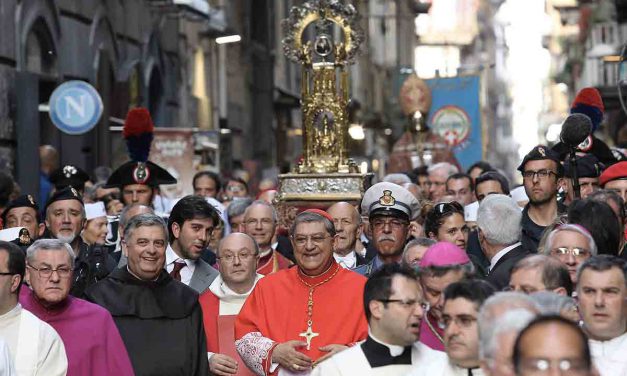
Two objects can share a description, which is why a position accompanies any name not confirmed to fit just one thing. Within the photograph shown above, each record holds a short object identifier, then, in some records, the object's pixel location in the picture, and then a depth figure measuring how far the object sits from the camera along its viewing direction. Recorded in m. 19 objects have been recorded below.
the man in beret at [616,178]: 12.27
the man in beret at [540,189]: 11.73
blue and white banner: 26.14
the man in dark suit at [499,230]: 11.12
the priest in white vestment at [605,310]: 8.15
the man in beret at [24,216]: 12.85
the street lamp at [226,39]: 33.31
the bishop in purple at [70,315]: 10.01
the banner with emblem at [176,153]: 22.42
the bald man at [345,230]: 12.72
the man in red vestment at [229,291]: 11.41
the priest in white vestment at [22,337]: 9.69
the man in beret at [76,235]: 11.84
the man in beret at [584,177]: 13.21
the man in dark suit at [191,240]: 12.08
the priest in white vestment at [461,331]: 7.53
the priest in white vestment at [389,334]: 8.41
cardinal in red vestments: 10.17
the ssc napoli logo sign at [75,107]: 19.14
